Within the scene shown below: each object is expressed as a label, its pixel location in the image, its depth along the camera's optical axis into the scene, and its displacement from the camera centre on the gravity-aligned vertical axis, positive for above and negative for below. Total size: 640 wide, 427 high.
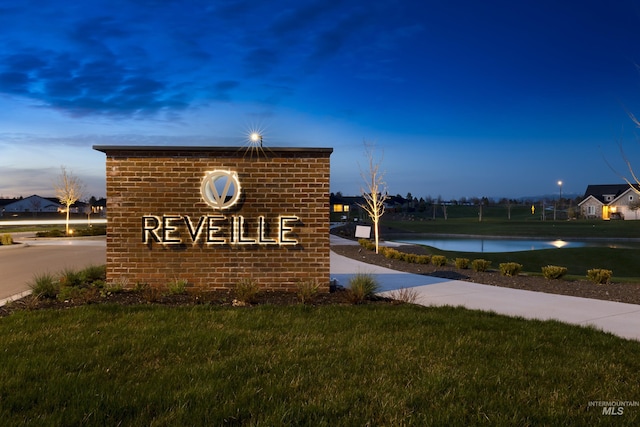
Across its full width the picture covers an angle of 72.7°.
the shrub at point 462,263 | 12.94 -1.62
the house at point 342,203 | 97.81 +1.31
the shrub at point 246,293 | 7.56 -1.49
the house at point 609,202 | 69.56 +1.30
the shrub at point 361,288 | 7.81 -1.48
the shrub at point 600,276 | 10.37 -1.59
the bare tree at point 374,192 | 18.48 +0.71
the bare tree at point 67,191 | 30.59 +1.15
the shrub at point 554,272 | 10.97 -1.59
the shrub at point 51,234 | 26.46 -1.63
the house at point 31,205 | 98.75 +0.51
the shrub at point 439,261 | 13.56 -1.62
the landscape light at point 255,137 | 8.80 +1.45
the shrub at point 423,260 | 14.18 -1.66
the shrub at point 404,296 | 8.00 -1.68
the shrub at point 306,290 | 7.83 -1.53
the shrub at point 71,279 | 8.77 -1.48
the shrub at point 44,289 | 7.93 -1.50
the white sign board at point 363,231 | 20.76 -1.09
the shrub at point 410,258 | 14.61 -1.67
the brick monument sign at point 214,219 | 8.73 -0.22
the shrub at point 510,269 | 11.59 -1.60
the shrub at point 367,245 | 19.25 -1.65
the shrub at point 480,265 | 12.41 -1.59
